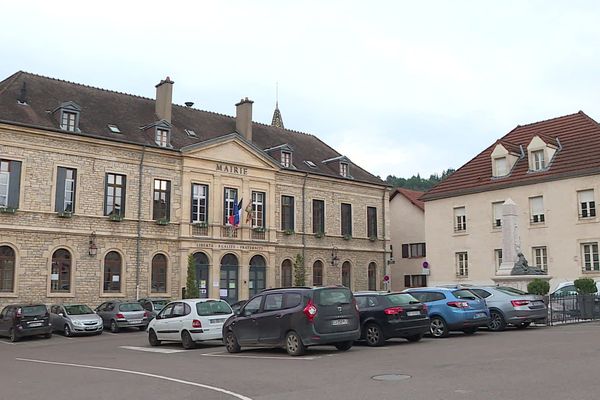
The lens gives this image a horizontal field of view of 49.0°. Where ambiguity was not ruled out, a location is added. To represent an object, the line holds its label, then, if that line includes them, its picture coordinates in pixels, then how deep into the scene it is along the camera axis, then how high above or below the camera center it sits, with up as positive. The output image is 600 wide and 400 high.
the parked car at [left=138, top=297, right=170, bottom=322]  29.32 -0.54
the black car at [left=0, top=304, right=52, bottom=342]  24.44 -1.10
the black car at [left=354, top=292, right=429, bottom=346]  16.81 -0.66
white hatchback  18.64 -0.86
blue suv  18.61 -0.53
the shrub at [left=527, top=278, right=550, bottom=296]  24.23 +0.16
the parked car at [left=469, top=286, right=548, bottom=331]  20.00 -0.48
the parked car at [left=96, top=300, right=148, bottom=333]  27.36 -0.99
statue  27.31 +0.92
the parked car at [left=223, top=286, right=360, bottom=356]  15.00 -0.64
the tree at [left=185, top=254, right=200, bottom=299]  35.38 +0.52
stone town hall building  31.38 +4.95
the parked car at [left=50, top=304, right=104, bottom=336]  25.80 -1.10
